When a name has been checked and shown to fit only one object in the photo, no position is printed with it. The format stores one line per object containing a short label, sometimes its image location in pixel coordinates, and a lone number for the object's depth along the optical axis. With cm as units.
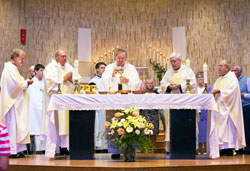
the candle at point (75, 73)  708
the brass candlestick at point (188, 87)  710
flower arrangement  643
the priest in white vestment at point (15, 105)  758
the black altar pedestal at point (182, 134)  696
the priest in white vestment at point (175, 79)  785
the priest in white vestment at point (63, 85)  773
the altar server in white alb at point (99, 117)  920
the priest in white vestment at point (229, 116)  786
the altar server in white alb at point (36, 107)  965
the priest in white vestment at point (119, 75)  740
